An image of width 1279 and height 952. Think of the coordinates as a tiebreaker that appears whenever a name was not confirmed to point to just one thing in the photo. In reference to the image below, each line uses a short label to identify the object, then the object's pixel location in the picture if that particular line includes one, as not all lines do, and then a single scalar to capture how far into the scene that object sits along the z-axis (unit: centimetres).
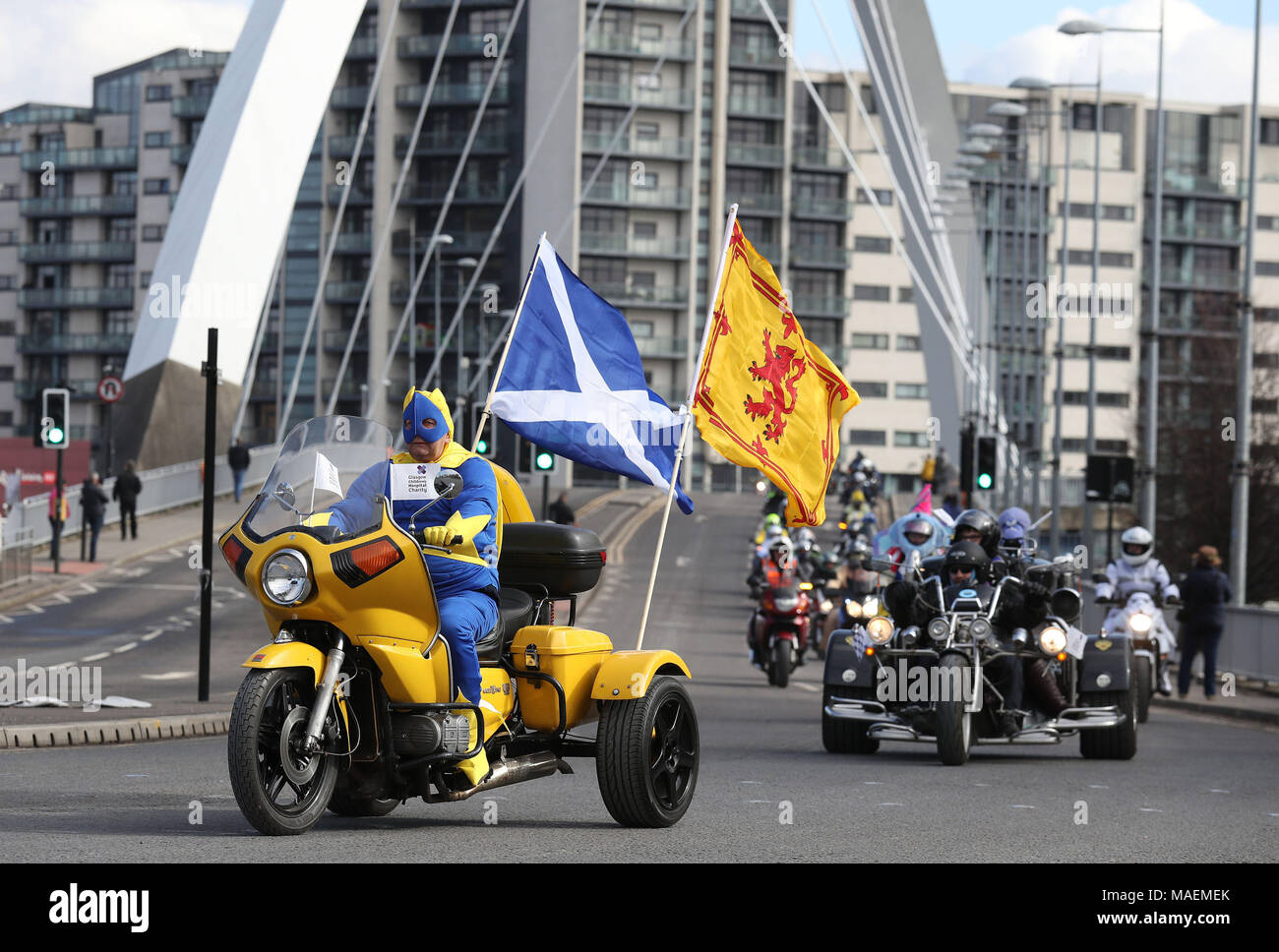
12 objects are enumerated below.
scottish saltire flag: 1034
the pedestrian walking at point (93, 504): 3779
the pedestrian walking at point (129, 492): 4075
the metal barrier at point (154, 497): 3829
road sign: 4044
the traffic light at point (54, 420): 3222
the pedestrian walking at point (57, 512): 3603
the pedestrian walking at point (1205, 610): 2347
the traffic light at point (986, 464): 3328
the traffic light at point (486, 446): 3064
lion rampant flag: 1098
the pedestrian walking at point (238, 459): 4806
